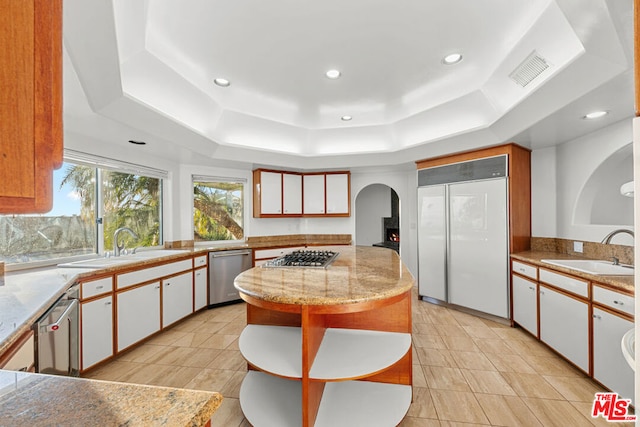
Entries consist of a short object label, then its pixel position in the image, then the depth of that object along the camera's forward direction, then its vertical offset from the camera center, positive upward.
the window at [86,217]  2.36 -0.01
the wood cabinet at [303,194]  4.56 +0.36
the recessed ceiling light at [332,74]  2.66 +1.40
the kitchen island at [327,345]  1.40 -0.81
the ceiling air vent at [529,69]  2.11 +1.18
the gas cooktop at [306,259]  2.20 -0.40
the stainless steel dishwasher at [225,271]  3.81 -0.81
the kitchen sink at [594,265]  2.22 -0.48
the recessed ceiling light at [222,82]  2.78 +1.39
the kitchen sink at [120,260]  2.46 -0.44
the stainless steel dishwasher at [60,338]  1.55 -0.76
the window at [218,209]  4.33 +0.11
